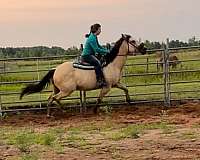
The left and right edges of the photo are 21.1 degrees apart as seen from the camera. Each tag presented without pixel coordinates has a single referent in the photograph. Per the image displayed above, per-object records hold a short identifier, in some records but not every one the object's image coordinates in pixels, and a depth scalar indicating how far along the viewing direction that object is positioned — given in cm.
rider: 1292
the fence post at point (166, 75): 1397
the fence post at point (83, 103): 1379
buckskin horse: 1295
